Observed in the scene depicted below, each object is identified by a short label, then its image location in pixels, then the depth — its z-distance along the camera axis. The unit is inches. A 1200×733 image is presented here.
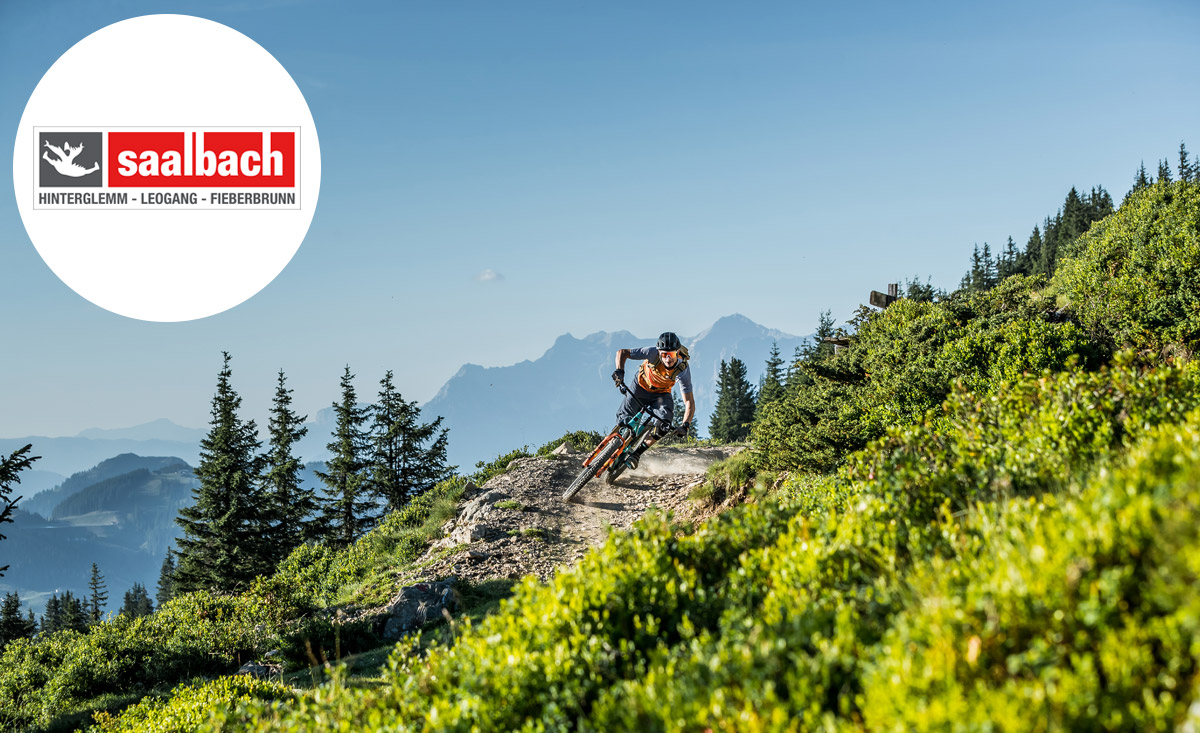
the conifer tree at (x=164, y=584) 2866.6
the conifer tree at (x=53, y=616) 2938.0
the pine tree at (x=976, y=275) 3633.9
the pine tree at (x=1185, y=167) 3521.2
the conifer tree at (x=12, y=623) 1952.5
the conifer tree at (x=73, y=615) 2549.2
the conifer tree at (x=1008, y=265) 3558.1
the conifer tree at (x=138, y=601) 3228.3
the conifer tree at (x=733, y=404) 2583.7
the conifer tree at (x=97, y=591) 3110.2
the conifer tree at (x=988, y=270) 3675.0
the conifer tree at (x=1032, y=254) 3460.6
